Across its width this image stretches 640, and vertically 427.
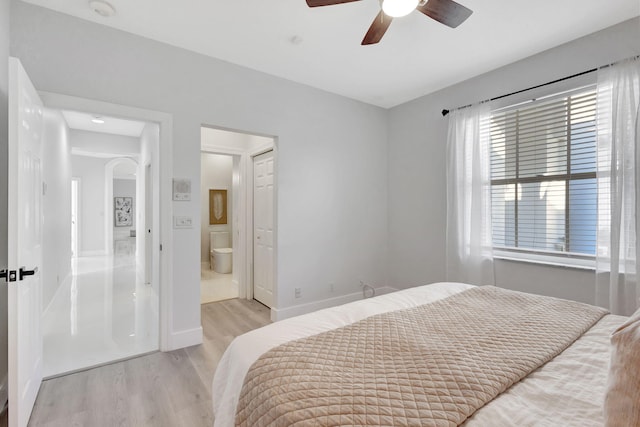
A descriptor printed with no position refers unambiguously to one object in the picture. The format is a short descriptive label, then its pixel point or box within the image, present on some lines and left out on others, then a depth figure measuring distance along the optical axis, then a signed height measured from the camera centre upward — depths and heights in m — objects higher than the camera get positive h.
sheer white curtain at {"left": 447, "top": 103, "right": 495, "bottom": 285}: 3.05 +0.16
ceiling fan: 1.63 +1.18
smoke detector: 2.08 +1.46
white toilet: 5.64 -0.79
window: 2.52 +0.34
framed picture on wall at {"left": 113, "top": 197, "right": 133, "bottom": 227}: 9.84 +0.01
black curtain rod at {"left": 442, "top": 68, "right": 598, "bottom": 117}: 2.42 +1.14
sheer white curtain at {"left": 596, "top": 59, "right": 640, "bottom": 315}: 2.16 +0.18
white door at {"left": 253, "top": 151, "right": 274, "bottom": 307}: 3.67 -0.22
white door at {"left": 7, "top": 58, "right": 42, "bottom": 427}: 1.51 -0.18
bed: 0.81 -0.54
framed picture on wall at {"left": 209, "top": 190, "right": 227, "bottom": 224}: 6.35 +0.10
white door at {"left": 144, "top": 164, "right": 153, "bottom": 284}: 4.43 -0.19
